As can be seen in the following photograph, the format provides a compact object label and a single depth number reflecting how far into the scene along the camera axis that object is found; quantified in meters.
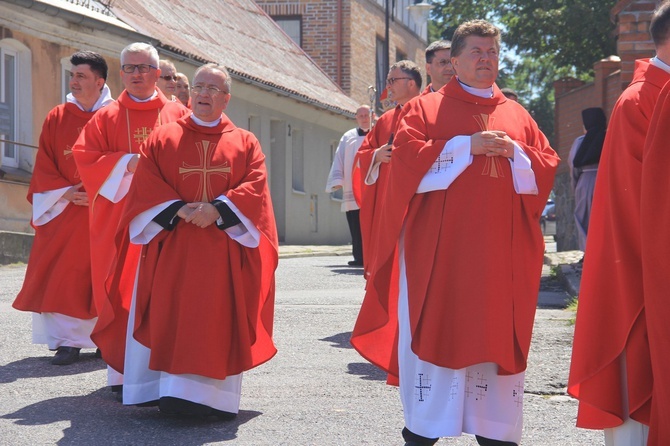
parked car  55.88
